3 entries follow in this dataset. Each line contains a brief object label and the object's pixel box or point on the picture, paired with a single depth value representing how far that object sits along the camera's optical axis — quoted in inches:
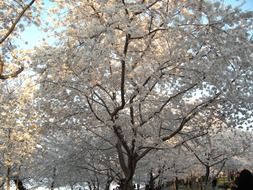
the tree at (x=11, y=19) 341.9
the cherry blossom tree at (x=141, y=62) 372.1
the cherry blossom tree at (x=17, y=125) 628.4
